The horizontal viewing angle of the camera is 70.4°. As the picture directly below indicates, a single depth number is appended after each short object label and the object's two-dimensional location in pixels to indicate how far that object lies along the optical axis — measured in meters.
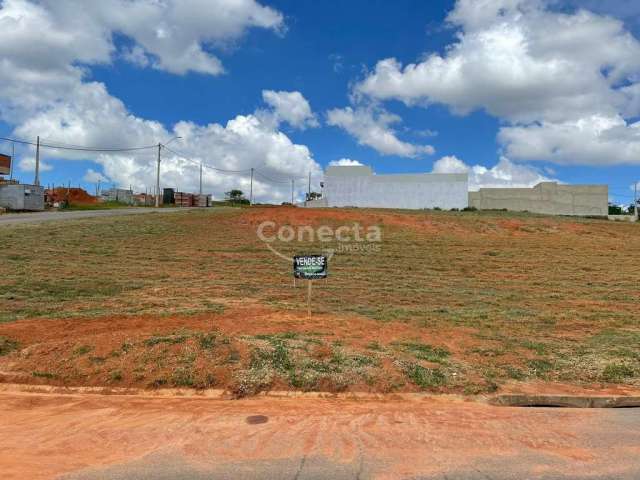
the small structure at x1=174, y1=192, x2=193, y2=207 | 61.94
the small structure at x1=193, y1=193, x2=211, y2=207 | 63.40
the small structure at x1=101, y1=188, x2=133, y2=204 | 66.81
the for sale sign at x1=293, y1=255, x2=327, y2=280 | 10.34
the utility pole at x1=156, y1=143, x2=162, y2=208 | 49.28
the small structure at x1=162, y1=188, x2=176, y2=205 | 62.86
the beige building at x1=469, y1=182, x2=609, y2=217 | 54.91
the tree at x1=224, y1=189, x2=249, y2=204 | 91.53
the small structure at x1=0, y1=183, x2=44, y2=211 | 38.03
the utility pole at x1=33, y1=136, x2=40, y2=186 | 46.35
